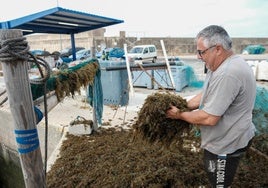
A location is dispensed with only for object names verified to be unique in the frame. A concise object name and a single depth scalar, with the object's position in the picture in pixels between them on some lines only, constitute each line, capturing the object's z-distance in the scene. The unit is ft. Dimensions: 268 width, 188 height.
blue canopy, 11.64
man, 5.61
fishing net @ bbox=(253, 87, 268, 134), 12.51
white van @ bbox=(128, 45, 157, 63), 60.54
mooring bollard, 3.74
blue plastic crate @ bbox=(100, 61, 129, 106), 23.12
